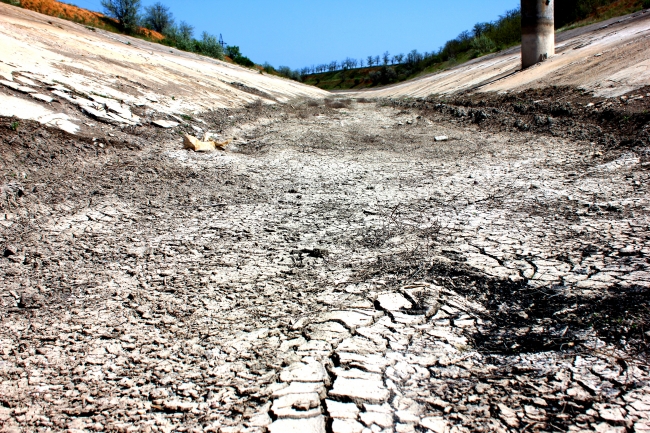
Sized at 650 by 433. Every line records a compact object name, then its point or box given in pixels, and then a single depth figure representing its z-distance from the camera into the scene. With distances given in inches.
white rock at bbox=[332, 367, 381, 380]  82.7
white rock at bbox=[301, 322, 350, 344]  95.1
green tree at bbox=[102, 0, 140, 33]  1123.9
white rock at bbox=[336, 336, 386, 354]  90.4
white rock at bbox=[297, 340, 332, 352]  91.5
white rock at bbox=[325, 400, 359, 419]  74.8
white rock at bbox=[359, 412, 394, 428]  72.3
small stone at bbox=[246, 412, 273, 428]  73.5
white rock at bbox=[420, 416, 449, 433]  70.4
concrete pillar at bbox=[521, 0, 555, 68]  504.7
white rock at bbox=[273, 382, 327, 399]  79.9
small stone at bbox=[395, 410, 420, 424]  72.3
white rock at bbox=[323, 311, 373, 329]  99.5
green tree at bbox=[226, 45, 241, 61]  1479.9
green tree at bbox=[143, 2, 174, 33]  1466.5
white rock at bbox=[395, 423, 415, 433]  70.6
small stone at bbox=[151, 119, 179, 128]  283.0
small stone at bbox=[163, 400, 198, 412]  77.8
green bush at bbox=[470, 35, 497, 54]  1131.9
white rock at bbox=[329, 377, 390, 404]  78.0
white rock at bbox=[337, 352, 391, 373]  85.2
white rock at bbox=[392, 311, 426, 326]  98.6
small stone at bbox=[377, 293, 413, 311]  104.6
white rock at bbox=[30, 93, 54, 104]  246.0
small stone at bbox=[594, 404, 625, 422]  69.1
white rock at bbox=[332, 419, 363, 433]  71.8
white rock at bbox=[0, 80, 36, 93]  244.1
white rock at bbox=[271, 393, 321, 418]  75.5
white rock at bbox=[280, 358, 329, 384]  83.2
